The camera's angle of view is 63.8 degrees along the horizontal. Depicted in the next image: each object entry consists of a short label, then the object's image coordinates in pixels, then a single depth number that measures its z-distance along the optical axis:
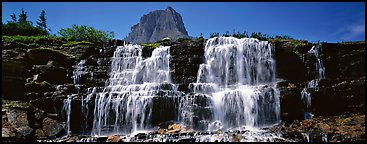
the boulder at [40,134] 17.04
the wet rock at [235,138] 13.77
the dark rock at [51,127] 17.77
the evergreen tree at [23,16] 57.31
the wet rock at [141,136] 15.11
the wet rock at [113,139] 15.12
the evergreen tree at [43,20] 60.66
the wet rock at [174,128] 17.36
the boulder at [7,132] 15.13
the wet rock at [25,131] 16.09
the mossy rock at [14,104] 18.46
